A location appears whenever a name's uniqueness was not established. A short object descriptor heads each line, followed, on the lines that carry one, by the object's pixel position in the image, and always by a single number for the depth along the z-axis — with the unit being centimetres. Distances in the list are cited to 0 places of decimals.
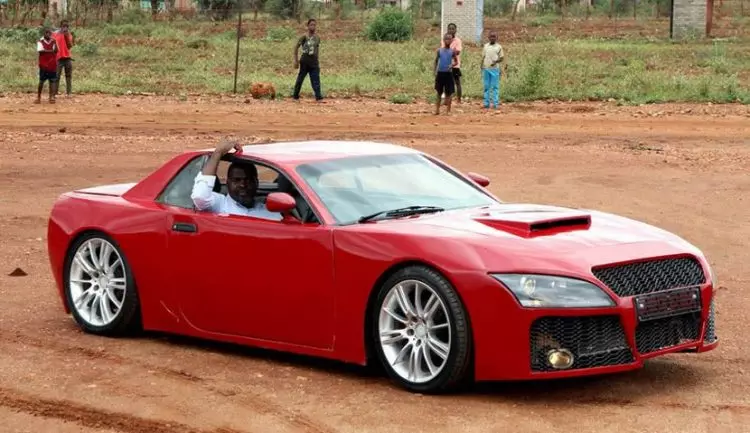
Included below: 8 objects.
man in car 934
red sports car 778
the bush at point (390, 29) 5484
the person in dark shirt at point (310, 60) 3162
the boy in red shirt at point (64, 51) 3262
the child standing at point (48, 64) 3086
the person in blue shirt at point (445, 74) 2867
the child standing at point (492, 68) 2961
